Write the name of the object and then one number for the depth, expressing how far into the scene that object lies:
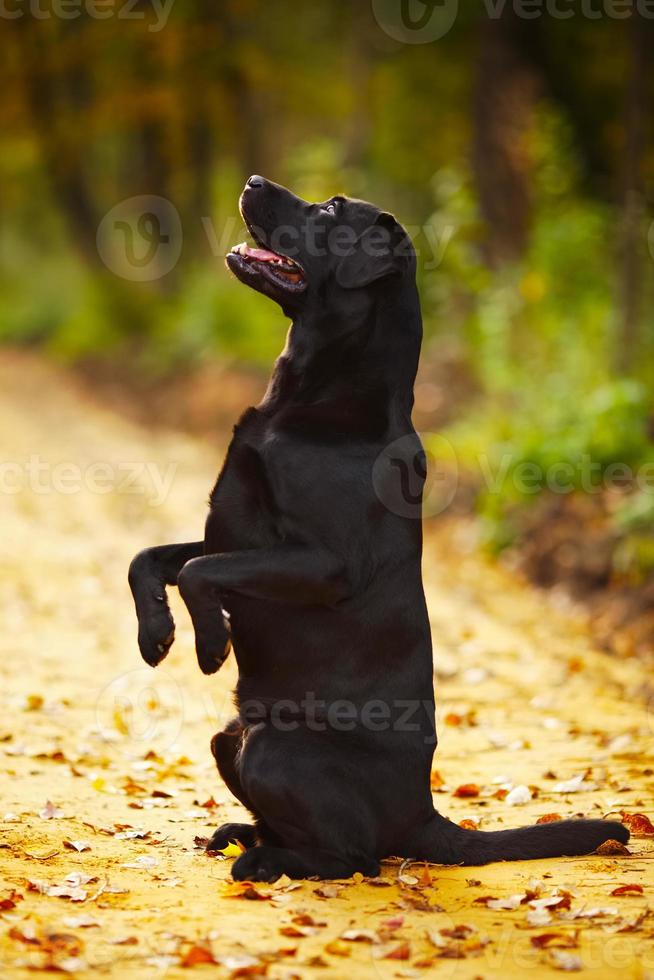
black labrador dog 7.66
